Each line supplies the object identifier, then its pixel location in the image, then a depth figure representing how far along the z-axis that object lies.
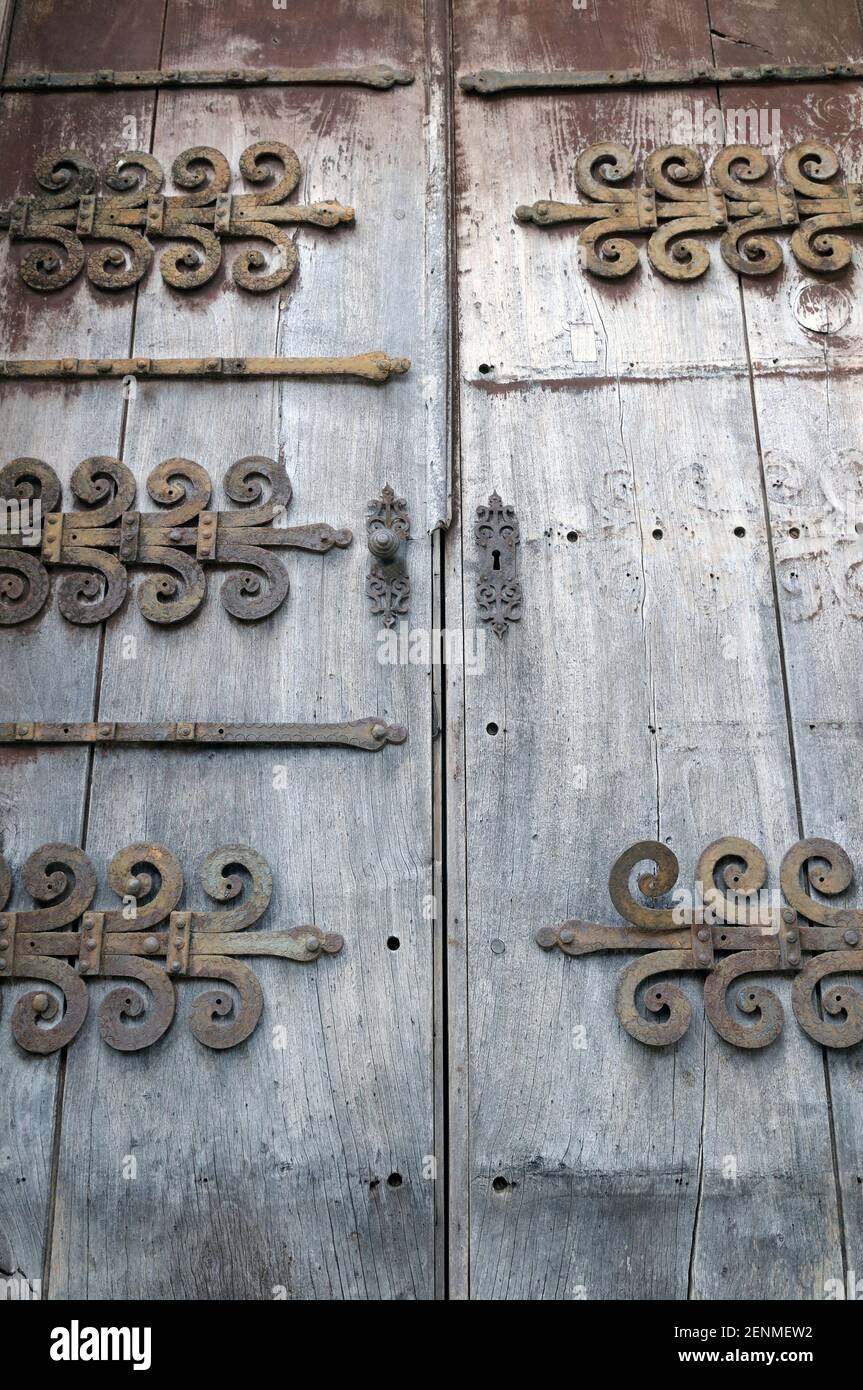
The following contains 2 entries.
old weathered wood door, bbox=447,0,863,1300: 1.88
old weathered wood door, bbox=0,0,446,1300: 1.89
